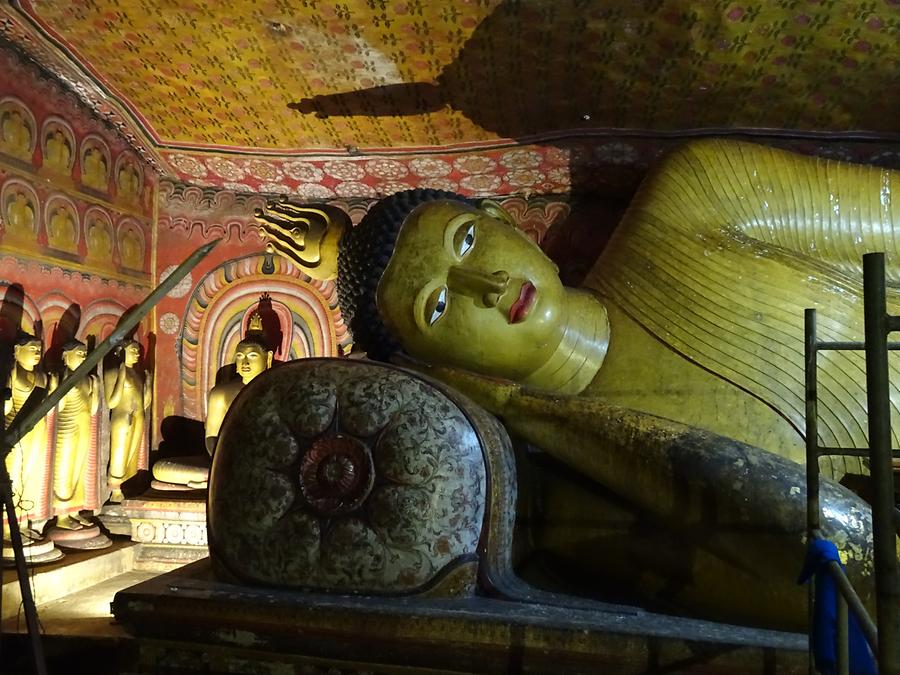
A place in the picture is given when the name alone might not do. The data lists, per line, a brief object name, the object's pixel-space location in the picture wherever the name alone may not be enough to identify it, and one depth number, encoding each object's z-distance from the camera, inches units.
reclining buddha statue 81.4
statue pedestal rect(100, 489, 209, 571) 173.0
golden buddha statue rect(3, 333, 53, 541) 153.8
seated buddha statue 179.0
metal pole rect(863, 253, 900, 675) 36.6
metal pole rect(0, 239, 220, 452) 82.3
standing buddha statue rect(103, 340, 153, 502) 181.8
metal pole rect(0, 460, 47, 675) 82.2
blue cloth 46.7
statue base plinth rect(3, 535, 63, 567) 152.6
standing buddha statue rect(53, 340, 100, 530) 167.8
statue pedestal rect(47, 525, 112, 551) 164.4
